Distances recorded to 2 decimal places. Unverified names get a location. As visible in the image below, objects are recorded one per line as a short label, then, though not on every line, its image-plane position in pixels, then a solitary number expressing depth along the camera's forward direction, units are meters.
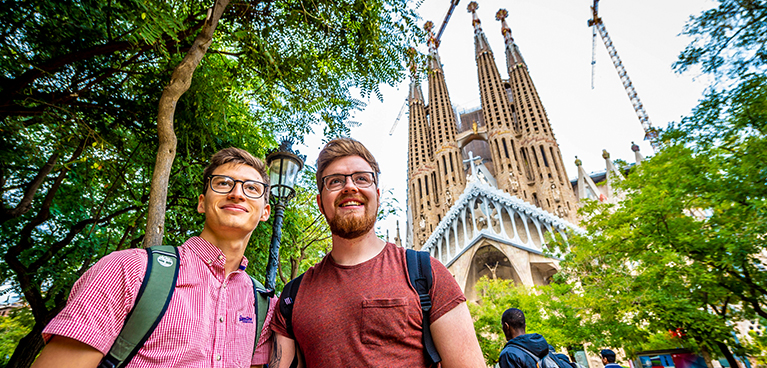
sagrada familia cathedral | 28.56
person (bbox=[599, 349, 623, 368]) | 6.39
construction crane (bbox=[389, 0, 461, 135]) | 76.51
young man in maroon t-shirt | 1.49
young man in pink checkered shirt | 1.23
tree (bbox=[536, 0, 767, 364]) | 7.04
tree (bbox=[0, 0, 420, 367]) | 4.04
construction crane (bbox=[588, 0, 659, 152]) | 70.84
